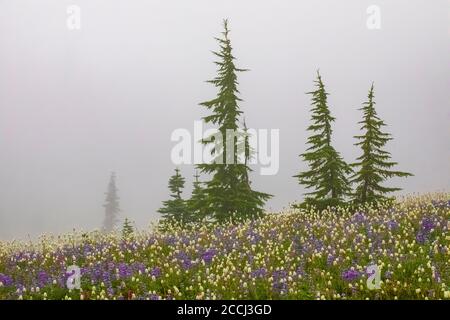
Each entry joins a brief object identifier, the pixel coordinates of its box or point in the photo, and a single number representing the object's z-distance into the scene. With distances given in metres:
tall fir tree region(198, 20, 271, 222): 23.78
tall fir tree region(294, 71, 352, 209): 21.78
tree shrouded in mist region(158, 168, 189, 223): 32.64
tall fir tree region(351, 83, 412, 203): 21.76
